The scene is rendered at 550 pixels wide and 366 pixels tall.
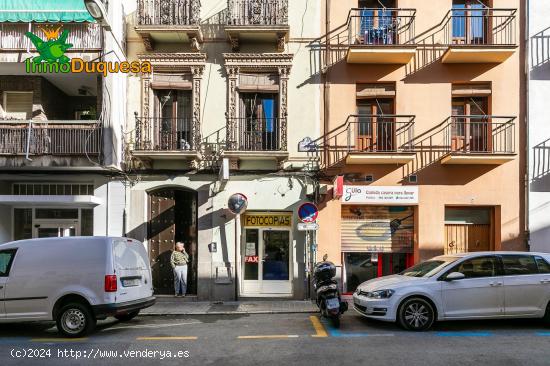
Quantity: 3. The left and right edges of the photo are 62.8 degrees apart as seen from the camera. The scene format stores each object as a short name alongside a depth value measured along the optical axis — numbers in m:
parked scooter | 9.12
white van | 8.66
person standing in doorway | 12.93
